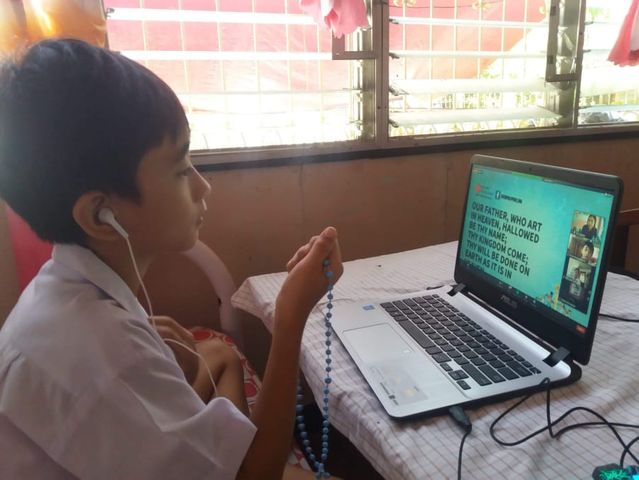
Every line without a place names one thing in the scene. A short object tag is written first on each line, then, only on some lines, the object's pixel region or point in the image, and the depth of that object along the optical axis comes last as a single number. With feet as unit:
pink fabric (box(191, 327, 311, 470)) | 3.18
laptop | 2.41
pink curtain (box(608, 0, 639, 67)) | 6.23
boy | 1.80
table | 2.00
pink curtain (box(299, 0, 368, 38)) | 4.79
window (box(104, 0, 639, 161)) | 4.87
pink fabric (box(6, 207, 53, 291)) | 3.93
